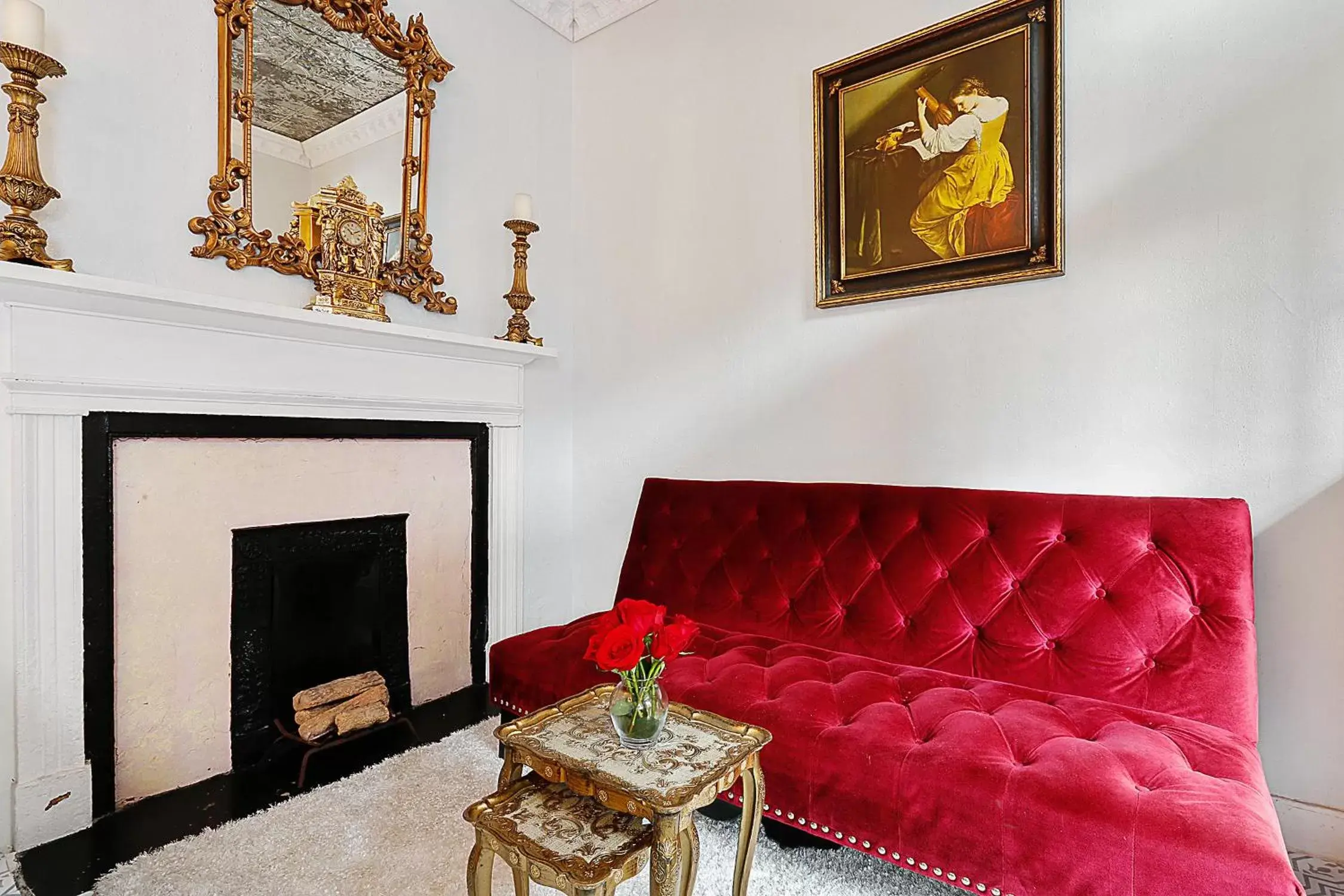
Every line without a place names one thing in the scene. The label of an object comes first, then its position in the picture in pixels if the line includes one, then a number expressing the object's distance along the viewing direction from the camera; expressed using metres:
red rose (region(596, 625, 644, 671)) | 1.27
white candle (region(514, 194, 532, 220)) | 2.82
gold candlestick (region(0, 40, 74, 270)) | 1.68
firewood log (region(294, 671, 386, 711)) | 2.37
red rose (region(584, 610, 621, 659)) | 1.30
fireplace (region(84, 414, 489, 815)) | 1.98
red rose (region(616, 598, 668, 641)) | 1.28
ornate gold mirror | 2.21
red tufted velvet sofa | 1.22
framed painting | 2.13
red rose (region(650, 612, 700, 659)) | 1.30
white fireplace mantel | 1.78
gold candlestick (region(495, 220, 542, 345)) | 2.94
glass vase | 1.33
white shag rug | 1.61
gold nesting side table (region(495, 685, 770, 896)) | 1.15
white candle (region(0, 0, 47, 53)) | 1.63
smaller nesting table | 1.13
